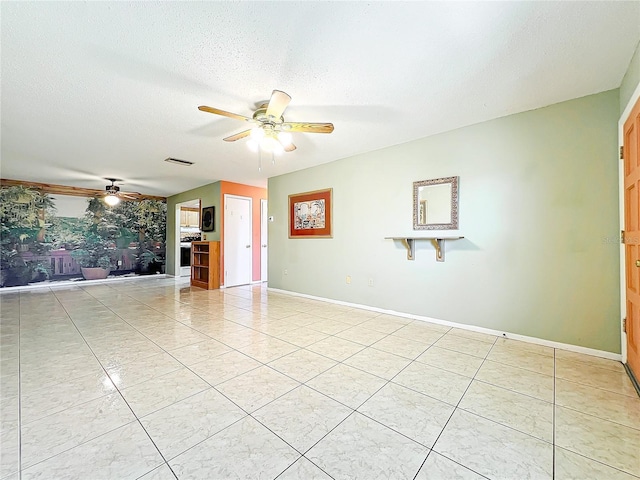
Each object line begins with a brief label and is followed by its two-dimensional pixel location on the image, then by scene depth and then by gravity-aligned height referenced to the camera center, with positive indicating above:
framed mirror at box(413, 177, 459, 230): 3.24 +0.45
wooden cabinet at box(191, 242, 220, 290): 5.99 -0.54
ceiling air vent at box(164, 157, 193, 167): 4.48 +1.35
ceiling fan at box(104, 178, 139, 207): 6.01 +1.11
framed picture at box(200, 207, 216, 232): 6.27 +0.52
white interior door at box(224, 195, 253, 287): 6.18 +0.00
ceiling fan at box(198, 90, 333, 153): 2.25 +1.09
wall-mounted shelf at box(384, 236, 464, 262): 3.22 -0.04
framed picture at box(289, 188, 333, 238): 4.65 +0.48
